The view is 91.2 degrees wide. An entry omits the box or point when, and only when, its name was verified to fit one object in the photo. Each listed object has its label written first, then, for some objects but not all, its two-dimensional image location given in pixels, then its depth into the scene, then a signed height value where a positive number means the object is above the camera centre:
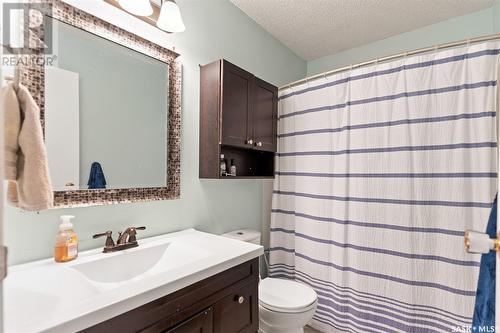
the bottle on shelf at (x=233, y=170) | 1.82 -0.03
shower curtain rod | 1.32 +0.71
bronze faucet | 1.15 -0.37
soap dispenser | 1.01 -0.33
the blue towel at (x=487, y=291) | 0.83 -0.43
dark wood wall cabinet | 1.59 +0.36
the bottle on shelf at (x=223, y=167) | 1.70 -0.01
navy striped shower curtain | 1.37 -0.13
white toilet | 1.47 -0.86
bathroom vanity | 0.70 -0.45
